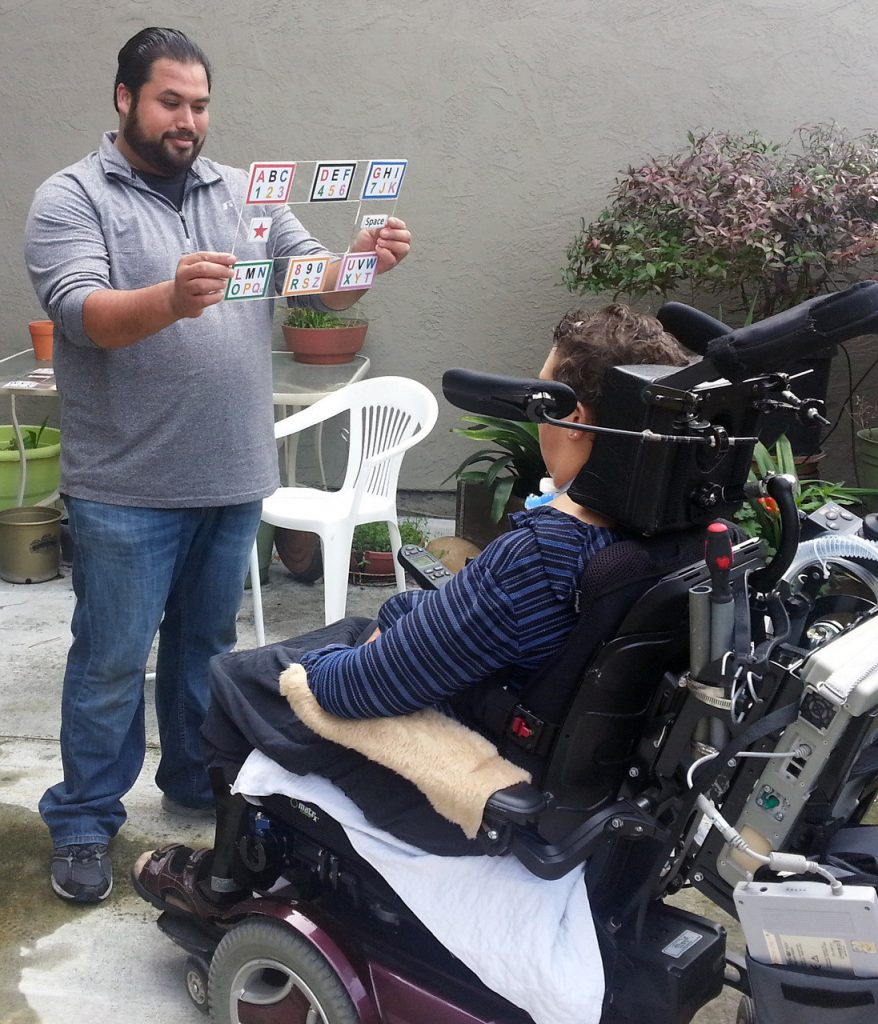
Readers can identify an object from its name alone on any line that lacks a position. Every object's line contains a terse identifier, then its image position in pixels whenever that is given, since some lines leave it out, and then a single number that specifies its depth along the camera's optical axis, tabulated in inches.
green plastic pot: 189.9
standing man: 92.5
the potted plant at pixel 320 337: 184.9
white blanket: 63.2
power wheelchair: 56.7
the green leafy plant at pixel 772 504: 154.0
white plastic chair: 147.2
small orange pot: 183.0
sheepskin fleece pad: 66.5
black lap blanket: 70.2
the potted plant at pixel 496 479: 171.8
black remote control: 79.6
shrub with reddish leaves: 161.8
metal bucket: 175.8
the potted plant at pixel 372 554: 181.5
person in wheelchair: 64.9
